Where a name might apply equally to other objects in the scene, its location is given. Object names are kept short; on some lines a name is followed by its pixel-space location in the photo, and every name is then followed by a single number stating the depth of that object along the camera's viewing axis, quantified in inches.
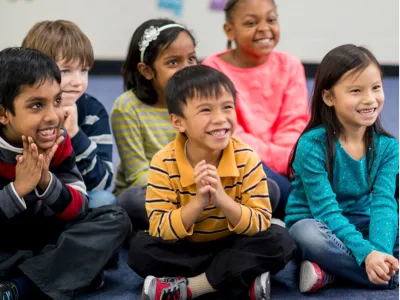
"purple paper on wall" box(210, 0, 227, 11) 301.0
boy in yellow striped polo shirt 106.1
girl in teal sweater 112.8
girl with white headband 138.2
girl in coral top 154.0
